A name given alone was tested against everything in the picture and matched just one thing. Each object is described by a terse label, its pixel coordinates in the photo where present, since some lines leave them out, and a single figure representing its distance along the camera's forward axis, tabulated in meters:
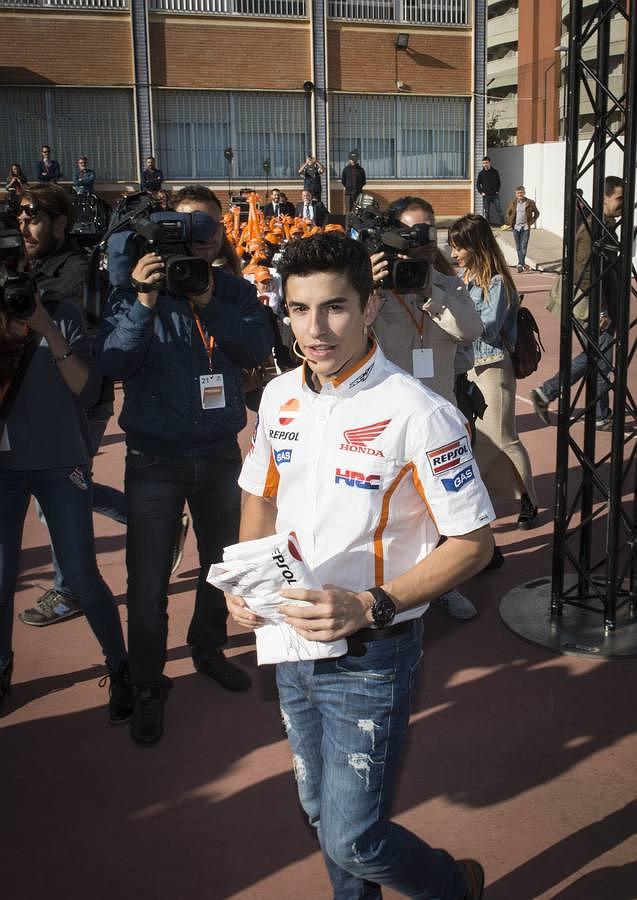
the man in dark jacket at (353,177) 24.83
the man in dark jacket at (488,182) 26.05
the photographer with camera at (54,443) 3.72
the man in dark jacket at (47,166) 22.83
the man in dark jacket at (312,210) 22.25
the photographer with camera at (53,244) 4.16
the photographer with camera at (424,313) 4.33
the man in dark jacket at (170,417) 3.61
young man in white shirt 2.15
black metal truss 4.13
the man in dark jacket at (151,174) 23.62
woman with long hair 5.52
